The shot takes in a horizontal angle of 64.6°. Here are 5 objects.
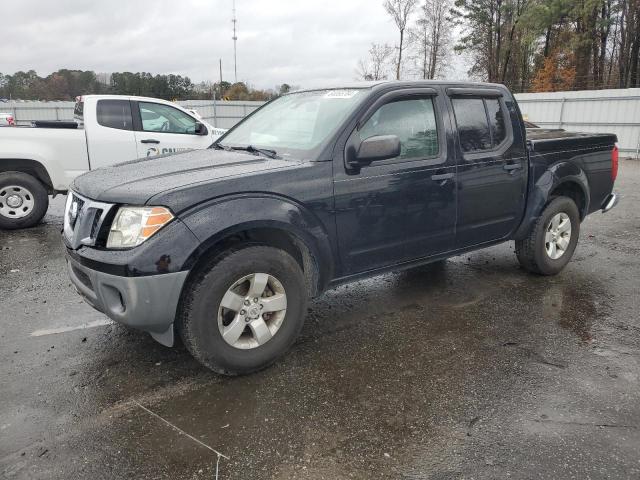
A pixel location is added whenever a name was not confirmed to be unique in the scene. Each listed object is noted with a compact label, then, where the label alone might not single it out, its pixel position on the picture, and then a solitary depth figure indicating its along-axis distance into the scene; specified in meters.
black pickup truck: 2.83
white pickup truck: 7.14
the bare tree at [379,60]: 41.37
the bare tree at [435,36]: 44.12
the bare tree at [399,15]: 42.44
